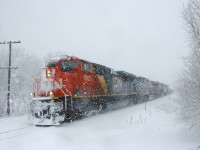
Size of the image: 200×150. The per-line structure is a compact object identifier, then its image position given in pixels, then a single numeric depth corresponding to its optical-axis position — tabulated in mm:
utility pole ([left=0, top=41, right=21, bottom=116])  19753
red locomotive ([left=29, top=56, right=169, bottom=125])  13141
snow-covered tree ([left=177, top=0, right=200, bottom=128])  10534
